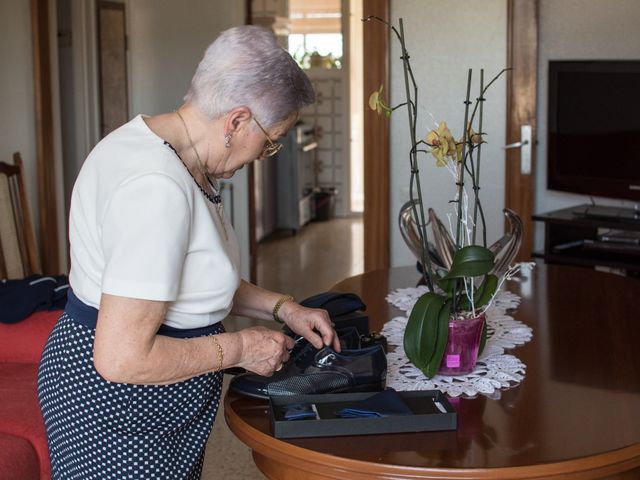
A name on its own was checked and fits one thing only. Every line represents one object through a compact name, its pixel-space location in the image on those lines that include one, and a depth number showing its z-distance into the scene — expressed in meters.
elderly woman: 1.52
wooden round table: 1.56
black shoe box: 1.65
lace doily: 1.95
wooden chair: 4.11
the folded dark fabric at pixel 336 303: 2.25
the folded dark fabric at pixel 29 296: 3.31
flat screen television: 4.52
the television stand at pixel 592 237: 4.43
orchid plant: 1.89
